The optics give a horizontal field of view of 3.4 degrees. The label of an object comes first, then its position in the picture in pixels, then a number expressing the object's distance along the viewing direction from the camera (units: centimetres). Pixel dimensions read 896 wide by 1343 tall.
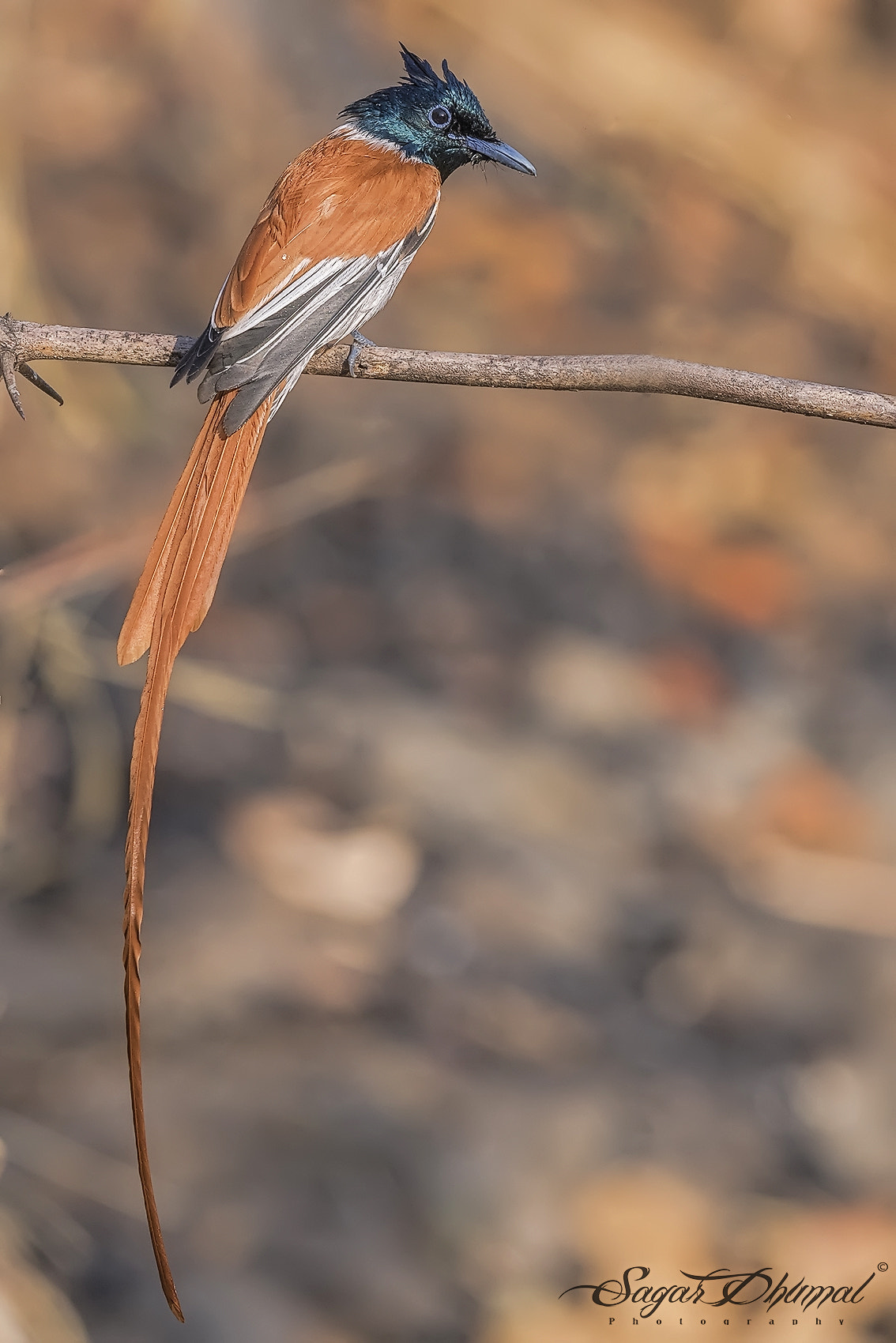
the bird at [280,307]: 477
